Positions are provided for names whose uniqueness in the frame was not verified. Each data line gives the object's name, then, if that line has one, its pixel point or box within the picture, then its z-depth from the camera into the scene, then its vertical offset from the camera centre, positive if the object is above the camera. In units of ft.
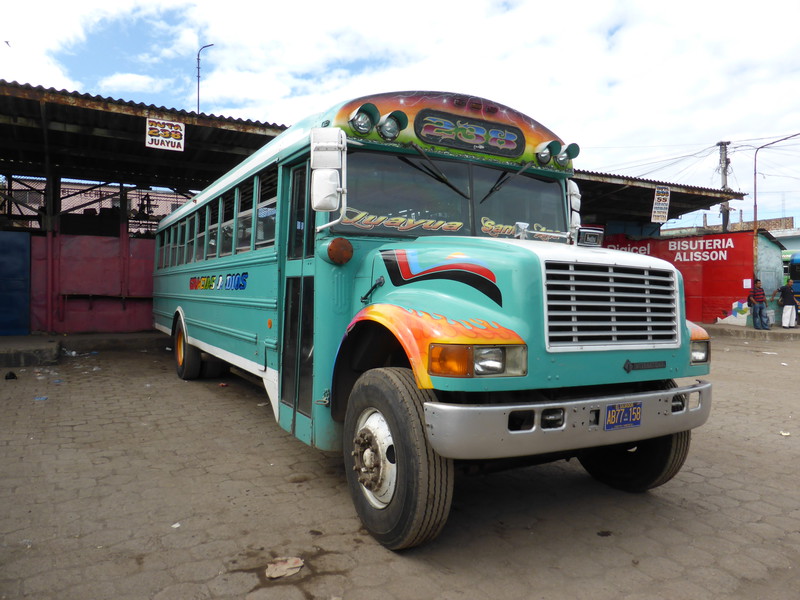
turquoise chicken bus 8.95 -0.33
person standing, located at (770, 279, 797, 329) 52.21 -0.34
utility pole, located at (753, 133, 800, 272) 85.06 +17.04
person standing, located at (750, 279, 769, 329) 49.57 -0.31
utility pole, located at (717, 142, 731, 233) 85.71 +20.95
